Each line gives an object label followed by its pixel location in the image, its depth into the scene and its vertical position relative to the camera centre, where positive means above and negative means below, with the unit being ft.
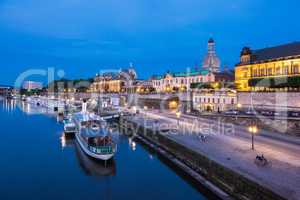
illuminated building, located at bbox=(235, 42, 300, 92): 217.56 +25.64
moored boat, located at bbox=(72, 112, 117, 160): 99.19 -12.82
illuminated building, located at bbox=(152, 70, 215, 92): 356.79 +26.91
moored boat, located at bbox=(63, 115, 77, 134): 153.07 -12.53
